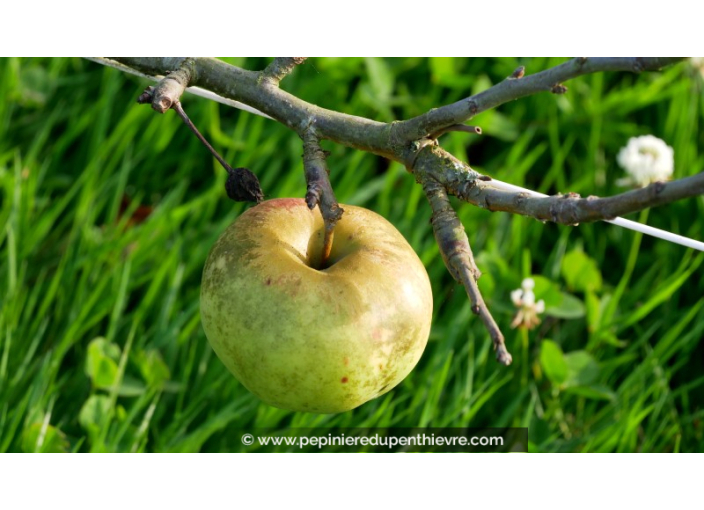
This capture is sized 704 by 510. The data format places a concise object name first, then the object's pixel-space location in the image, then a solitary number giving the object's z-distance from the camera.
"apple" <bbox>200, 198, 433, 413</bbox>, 1.11
